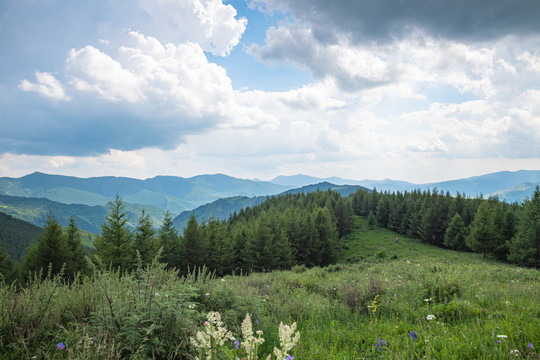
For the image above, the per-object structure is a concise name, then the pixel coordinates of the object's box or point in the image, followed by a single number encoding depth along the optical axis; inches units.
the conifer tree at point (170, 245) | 1480.1
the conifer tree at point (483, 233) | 1668.3
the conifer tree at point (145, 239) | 1185.4
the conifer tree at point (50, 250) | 1094.4
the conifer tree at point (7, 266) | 1211.9
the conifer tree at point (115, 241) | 1083.9
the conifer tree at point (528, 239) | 1339.8
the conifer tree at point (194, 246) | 1494.8
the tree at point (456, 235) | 2087.8
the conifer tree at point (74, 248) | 1130.7
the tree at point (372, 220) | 3124.8
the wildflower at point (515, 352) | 118.8
